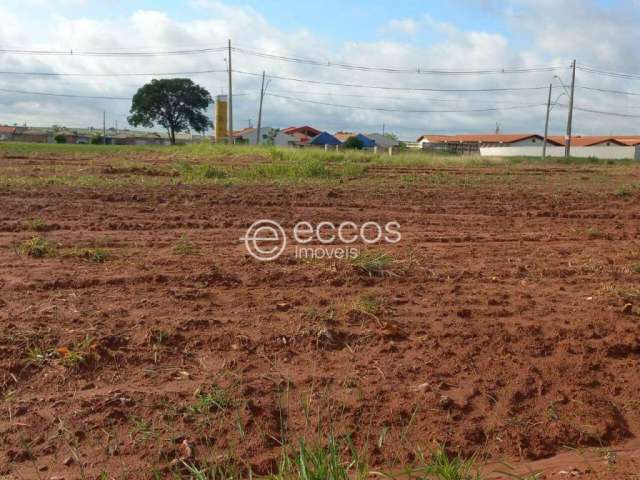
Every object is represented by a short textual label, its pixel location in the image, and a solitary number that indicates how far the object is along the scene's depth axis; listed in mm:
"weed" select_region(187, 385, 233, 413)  3035
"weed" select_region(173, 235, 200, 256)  5758
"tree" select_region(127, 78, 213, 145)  61438
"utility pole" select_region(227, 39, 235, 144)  39850
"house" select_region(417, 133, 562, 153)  59781
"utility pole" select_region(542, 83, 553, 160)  44469
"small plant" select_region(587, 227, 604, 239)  7192
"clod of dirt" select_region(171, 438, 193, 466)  2664
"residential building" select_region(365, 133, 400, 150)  70438
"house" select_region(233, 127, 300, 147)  60556
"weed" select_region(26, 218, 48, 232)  6655
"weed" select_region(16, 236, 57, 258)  5441
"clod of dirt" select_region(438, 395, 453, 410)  3153
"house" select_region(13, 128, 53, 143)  66131
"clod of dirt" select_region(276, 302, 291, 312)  4262
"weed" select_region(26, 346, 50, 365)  3379
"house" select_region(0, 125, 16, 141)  69625
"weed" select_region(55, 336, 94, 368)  3387
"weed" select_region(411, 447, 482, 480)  2387
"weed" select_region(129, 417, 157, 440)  2855
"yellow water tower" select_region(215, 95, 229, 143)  42156
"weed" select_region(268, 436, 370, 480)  2240
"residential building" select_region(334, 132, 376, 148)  59625
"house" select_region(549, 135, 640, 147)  59362
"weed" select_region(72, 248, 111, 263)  5324
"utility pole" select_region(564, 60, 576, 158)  37850
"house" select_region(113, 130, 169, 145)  65338
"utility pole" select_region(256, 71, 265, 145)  48081
